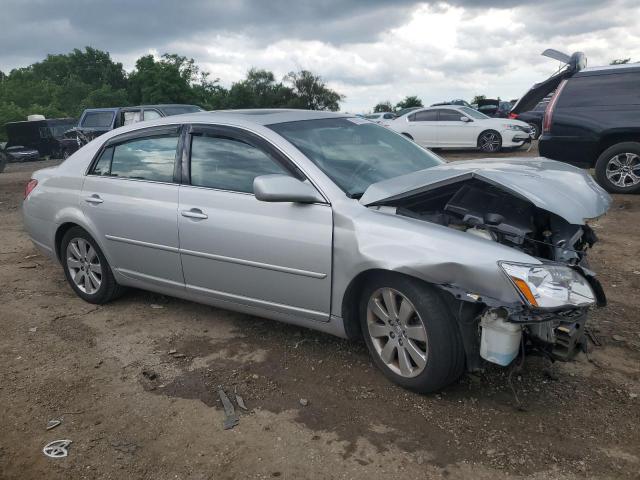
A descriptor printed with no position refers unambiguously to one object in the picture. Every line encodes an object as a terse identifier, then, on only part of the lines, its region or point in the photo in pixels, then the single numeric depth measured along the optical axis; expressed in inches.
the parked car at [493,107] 1036.1
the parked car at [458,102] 1342.4
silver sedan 106.2
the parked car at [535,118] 753.0
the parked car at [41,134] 930.1
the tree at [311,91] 2659.9
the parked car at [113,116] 560.6
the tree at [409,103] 2341.9
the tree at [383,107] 2402.4
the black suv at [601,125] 317.4
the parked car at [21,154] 932.0
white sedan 586.6
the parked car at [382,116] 999.4
